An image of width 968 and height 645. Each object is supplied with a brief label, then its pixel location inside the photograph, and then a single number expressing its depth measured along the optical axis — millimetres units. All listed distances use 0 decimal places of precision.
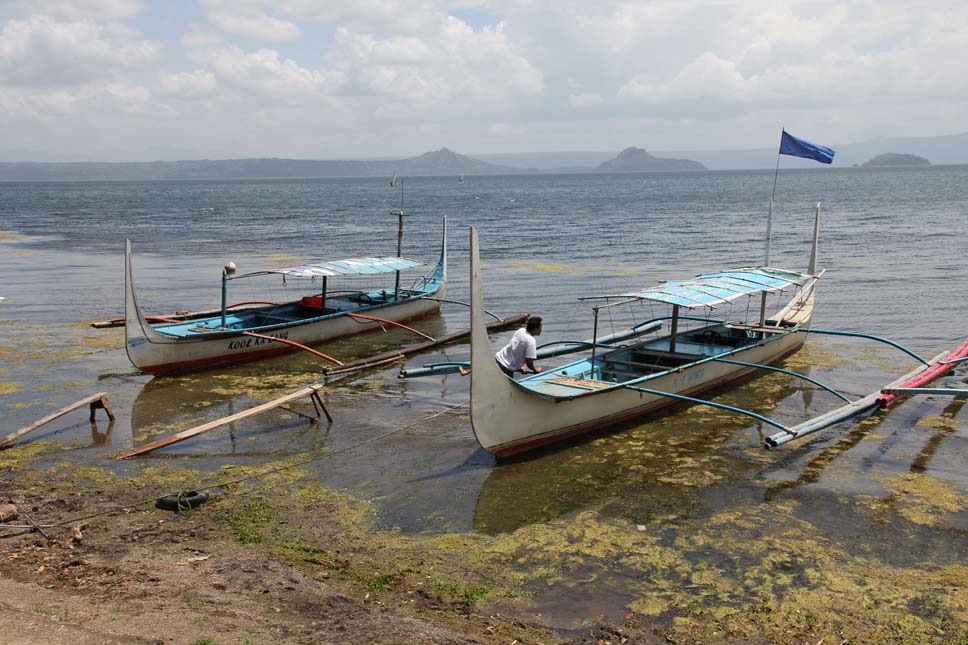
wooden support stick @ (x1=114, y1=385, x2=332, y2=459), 10938
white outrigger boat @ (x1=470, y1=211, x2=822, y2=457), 10688
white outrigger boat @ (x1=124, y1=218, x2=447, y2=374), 15445
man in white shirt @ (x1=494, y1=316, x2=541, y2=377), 12344
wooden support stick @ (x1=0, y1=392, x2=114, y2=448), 11324
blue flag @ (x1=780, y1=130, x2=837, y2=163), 17547
